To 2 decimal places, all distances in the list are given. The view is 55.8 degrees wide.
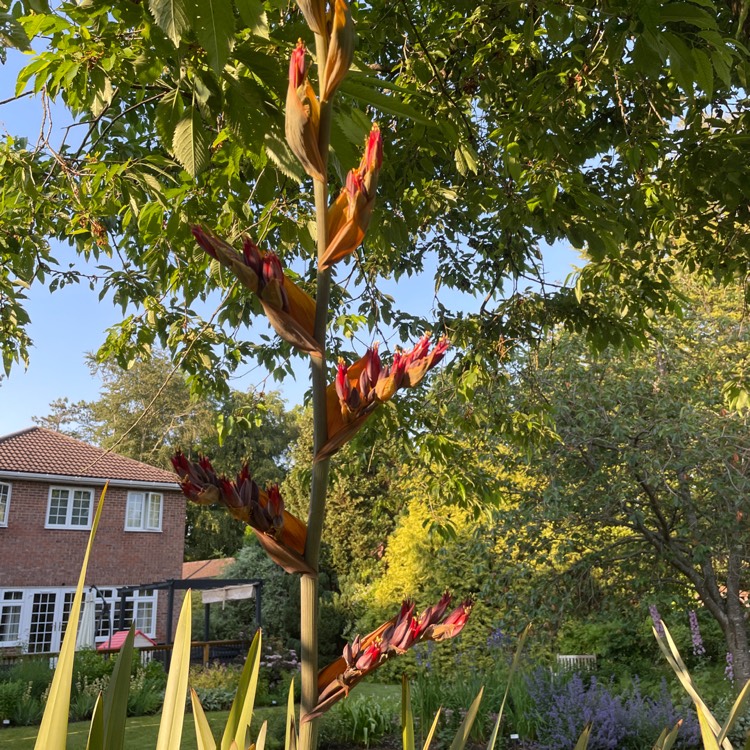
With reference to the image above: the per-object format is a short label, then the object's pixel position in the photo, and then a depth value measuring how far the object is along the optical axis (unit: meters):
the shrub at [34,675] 12.31
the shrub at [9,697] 11.18
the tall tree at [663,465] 8.38
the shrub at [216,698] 12.04
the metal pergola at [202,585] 16.73
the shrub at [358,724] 8.23
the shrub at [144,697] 11.67
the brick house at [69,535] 19.00
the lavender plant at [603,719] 6.82
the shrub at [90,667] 13.05
